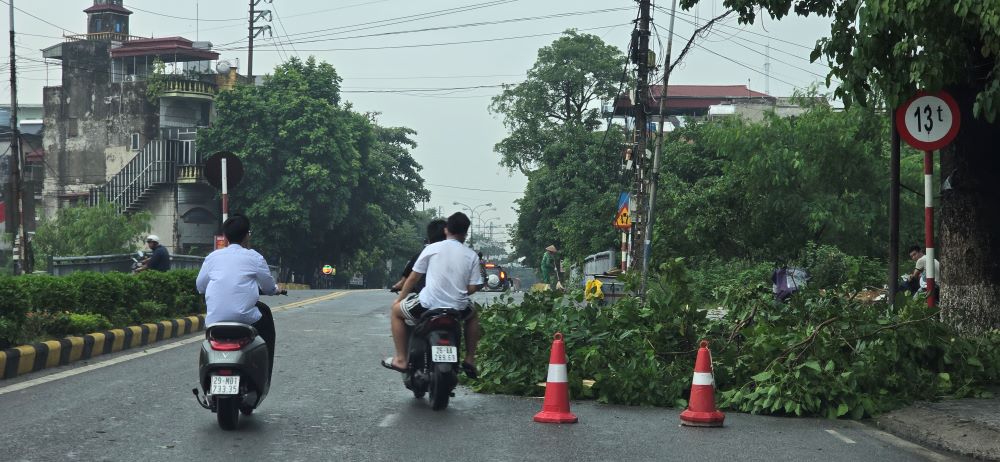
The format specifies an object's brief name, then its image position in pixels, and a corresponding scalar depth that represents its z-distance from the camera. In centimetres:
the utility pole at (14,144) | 3544
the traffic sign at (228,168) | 2256
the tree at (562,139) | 5541
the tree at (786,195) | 3344
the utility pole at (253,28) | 5740
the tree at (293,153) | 5462
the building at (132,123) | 6209
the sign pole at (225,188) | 2150
